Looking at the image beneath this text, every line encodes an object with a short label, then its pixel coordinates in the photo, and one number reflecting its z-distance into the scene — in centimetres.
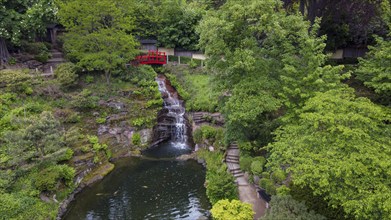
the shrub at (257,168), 1916
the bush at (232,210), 1645
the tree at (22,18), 2756
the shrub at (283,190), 1662
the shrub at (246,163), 2028
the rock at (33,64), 3092
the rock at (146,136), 2762
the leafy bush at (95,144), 2436
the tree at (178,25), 3616
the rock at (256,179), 1956
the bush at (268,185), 1753
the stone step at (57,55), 3451
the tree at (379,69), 1703
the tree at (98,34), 2791
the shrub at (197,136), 2628
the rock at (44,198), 1903
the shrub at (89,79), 3044
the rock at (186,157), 2556
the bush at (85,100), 2661
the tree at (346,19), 2627
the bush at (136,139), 2703
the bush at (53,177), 1894
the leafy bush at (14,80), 2469
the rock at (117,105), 2825
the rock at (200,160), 2474
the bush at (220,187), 1895
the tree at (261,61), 1778
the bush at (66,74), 2764
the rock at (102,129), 2637
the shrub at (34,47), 3219
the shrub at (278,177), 1692
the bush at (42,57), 3185
